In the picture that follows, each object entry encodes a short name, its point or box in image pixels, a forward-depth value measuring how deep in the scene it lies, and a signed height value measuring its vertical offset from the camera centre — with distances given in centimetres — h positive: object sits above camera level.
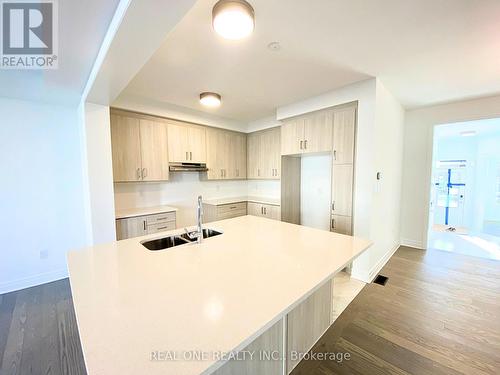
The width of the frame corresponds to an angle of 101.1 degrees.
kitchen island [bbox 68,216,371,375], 69 -58
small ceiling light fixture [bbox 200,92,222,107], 303 +112
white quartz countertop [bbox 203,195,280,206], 424 -58
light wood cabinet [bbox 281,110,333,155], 327 +69
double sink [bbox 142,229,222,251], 185 -62
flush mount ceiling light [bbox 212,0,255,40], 138 +107
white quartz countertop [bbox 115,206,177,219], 304 -60
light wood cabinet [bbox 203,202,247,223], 422 -79
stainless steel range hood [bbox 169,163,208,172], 375 +13
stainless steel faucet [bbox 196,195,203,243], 175 -39
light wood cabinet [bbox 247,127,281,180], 437 +44
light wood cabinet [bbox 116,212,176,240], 300 -78
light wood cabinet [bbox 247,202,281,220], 414 -78
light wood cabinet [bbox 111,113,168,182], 314 +42
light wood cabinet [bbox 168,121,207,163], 372 +59
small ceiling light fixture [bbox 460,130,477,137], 470 +95
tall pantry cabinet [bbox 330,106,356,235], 299 +8
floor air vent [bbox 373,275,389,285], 279 -147
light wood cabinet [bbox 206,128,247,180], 434 +43
